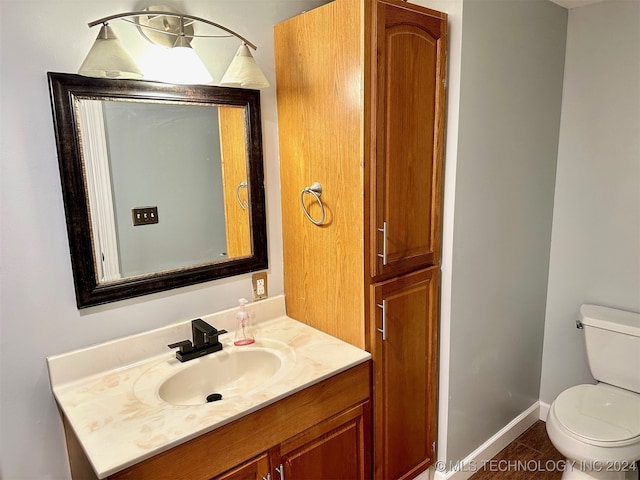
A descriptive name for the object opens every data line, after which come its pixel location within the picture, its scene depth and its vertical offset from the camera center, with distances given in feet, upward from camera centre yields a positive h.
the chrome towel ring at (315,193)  5.61 -0.44
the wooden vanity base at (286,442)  3.95 -2.83
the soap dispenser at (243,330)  5.66 -2.24
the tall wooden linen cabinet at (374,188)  5.02 -0.38
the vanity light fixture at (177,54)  4.37 +1.16
